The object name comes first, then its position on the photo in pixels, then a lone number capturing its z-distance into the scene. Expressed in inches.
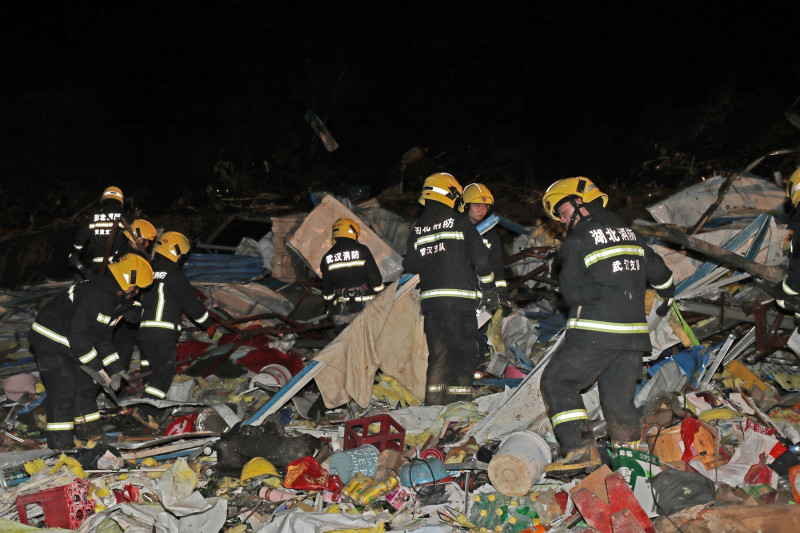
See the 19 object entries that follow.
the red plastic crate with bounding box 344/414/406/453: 194.4
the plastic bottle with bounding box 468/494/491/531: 159.3
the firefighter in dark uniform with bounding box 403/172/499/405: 223.5
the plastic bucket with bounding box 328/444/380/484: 182.4
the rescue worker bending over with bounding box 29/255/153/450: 217.8
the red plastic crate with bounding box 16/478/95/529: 166.4
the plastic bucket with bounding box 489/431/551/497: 162.6
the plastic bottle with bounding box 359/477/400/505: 170.2
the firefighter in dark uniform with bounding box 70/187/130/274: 290.7
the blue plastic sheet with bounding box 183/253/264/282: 343.0
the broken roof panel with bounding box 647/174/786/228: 292.7
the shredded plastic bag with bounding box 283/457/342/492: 176.6
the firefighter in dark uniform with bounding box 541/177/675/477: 168.9
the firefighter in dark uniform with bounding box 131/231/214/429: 253.0
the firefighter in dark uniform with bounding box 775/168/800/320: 194.2
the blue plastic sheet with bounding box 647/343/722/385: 211.8
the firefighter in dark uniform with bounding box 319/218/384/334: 264.1
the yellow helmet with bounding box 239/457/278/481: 188.4
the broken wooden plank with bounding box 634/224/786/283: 213.0
